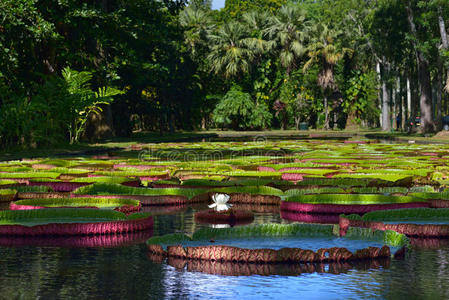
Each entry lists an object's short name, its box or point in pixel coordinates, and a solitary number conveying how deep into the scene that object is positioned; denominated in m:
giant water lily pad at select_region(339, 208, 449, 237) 7.56
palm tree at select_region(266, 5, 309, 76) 62.00
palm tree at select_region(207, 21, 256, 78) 61.41
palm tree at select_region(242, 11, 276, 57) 62.84
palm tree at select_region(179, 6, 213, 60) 63.00
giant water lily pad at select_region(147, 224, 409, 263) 6.03
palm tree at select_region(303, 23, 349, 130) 60.50
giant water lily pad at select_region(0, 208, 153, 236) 7.70
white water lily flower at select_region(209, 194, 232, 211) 9.16
